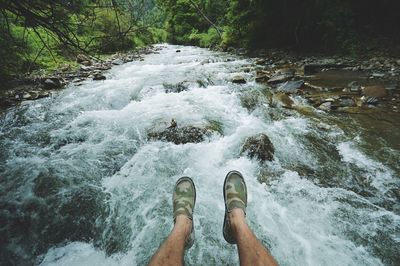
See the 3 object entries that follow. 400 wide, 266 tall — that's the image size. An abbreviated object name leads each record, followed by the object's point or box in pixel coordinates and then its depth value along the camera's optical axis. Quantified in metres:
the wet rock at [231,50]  13.98
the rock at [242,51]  12.77
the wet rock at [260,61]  9.61
